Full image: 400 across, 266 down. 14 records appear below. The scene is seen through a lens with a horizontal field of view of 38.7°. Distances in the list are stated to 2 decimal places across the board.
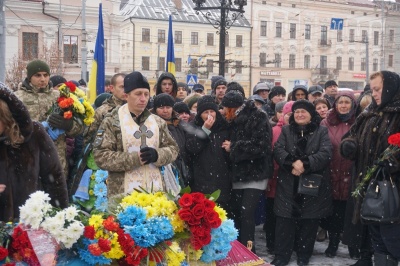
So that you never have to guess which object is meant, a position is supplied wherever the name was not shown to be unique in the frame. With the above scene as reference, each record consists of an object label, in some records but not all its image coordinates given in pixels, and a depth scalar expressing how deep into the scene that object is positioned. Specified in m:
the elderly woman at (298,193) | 6.24
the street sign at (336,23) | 36.22
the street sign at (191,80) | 22.55
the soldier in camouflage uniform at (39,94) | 6.10
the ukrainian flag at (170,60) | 11.84
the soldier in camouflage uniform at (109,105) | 6.11
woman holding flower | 4.79
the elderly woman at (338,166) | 6.54
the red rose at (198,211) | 3.17
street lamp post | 13.41
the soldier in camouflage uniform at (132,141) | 4.60
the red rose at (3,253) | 2.71
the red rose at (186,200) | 3.20
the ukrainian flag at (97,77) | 9.58
